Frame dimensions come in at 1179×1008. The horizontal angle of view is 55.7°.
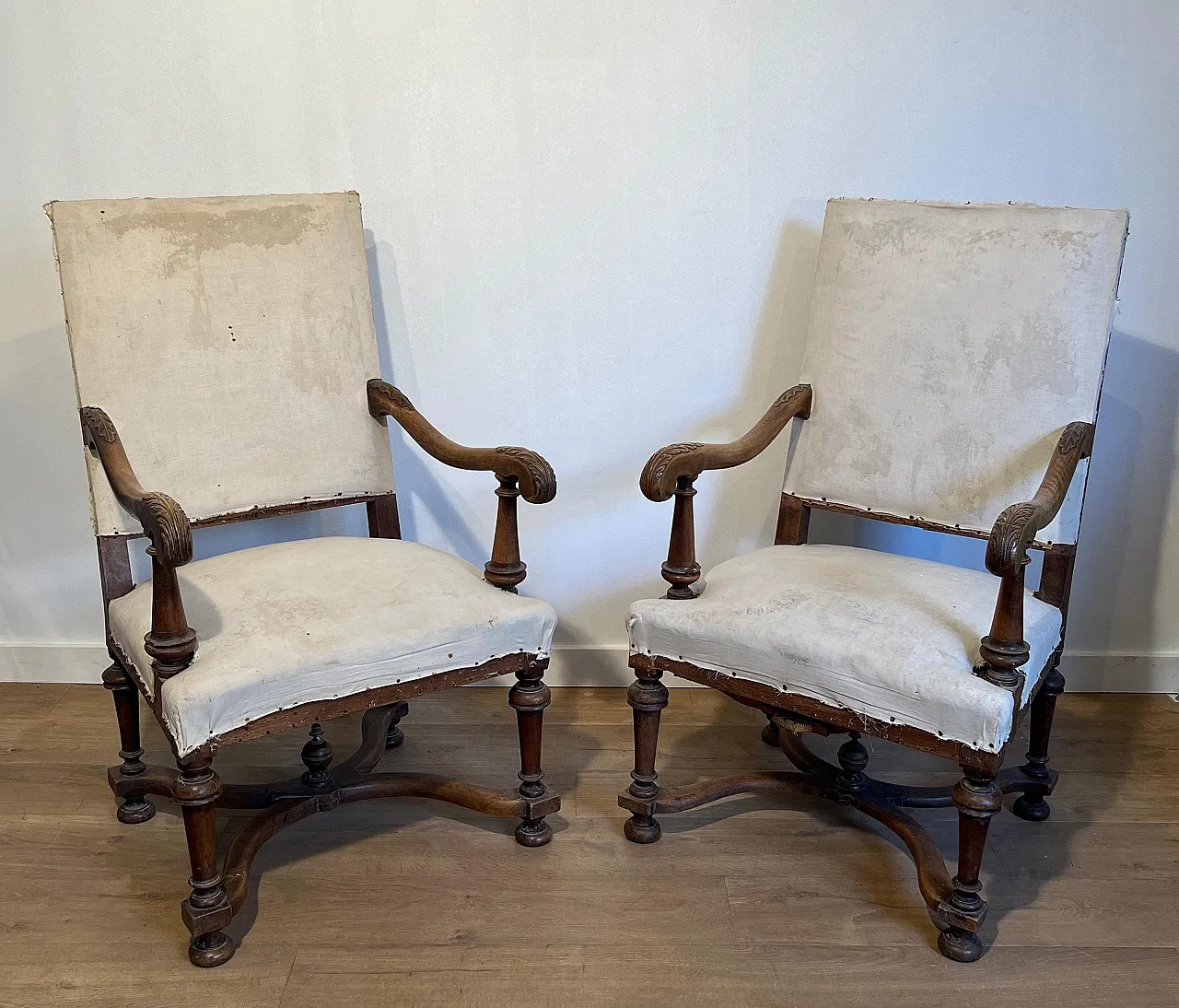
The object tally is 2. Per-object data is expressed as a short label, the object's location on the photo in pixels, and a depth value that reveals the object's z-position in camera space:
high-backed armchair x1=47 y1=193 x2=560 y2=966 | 1.67
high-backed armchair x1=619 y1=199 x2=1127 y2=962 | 1.68
